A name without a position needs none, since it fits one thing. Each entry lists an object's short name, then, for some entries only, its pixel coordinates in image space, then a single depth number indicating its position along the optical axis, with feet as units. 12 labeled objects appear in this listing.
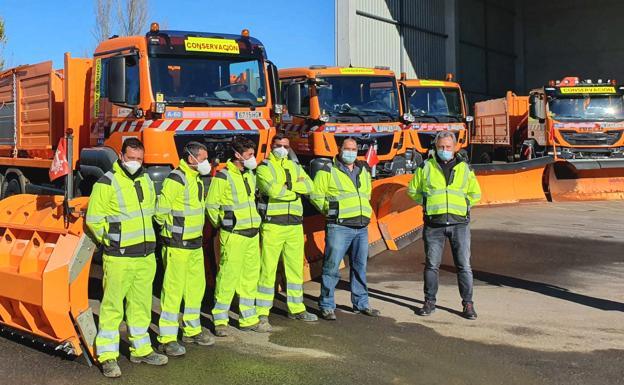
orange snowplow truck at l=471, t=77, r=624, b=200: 47.37
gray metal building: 77.00
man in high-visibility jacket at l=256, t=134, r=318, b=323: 18.45
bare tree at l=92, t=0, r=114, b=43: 84.53
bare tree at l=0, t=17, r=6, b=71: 69.10
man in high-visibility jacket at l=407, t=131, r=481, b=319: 19.08
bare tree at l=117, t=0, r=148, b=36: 85.15
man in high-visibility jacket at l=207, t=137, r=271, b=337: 17.43
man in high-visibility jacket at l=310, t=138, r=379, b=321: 19.24
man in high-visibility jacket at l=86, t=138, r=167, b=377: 14.48
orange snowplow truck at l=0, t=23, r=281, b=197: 23.54
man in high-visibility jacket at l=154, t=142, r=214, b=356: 16.10
